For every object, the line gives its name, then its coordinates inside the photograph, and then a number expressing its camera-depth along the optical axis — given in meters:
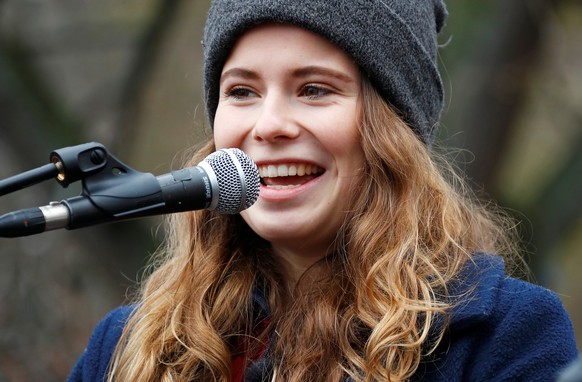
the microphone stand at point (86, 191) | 4.25
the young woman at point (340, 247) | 5.58
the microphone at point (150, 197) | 4.27
